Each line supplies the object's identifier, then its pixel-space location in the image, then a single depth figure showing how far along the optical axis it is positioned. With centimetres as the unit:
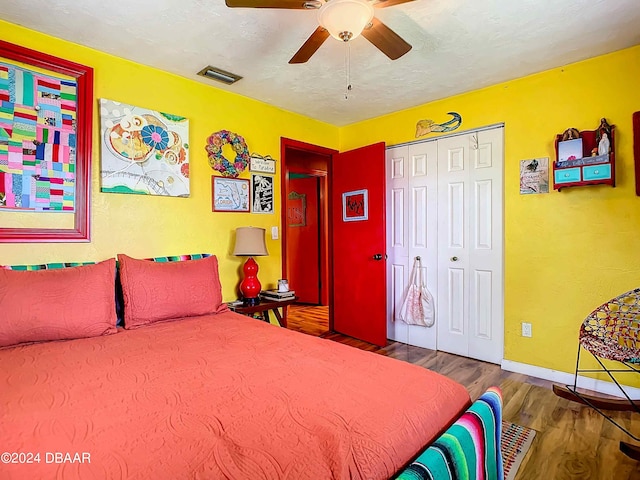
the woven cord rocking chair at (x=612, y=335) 198
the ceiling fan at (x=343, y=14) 145
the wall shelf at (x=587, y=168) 229
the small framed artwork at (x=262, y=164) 315
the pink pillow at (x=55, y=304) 161
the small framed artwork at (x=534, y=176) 265
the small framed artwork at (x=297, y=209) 578
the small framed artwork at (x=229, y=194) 290
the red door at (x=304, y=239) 562
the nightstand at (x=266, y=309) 271
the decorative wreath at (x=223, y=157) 287
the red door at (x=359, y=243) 342
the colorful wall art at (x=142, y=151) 233
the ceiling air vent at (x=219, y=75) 258
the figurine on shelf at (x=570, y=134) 245
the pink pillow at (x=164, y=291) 202
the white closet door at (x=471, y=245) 294
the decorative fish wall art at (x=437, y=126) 313
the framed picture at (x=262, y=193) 317
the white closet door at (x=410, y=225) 335
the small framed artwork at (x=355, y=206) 357
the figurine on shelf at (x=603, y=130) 232
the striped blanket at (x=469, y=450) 84
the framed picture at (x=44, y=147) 199
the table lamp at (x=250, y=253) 277
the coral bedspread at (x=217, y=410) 79
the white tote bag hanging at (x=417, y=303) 334
